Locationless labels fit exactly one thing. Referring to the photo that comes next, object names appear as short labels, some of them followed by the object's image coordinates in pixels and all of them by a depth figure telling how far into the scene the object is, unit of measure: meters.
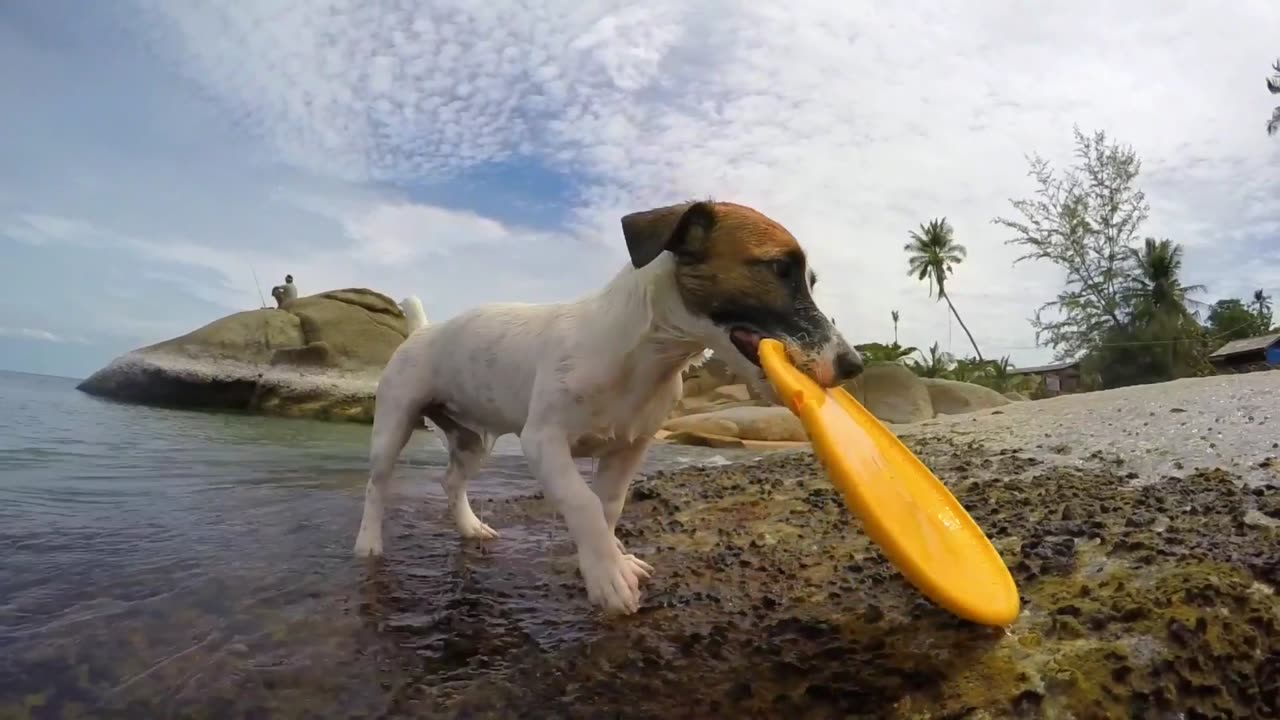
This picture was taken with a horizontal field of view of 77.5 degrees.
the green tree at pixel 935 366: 39.25
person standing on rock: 22.36
